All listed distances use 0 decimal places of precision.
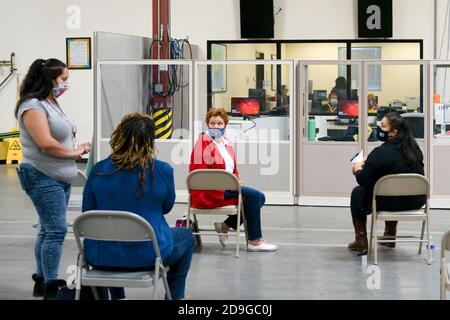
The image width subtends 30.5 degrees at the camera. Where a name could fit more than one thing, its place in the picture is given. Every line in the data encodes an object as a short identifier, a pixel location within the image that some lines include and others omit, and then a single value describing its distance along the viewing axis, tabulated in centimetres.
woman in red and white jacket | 625
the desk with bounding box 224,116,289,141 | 917
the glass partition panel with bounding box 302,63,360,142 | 902
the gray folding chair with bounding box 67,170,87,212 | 625
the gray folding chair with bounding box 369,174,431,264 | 582
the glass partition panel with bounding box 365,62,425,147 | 897
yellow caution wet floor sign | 1388
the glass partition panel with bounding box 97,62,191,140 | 945
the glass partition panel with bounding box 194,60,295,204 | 908
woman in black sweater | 598
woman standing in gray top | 463
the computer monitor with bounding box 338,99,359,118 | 899
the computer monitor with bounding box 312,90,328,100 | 925
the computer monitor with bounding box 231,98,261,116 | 944
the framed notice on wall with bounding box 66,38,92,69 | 1404
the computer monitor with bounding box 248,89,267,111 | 947
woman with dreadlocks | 395
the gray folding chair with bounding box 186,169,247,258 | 603
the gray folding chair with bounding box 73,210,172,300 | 379
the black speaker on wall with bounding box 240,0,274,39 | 1345
